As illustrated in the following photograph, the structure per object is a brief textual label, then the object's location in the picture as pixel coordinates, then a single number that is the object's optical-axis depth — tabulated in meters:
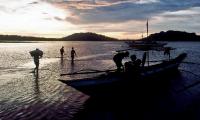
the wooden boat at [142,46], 50.60
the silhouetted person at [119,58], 9.95
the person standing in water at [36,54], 14.83
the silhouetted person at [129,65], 9.54
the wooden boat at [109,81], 8.64
